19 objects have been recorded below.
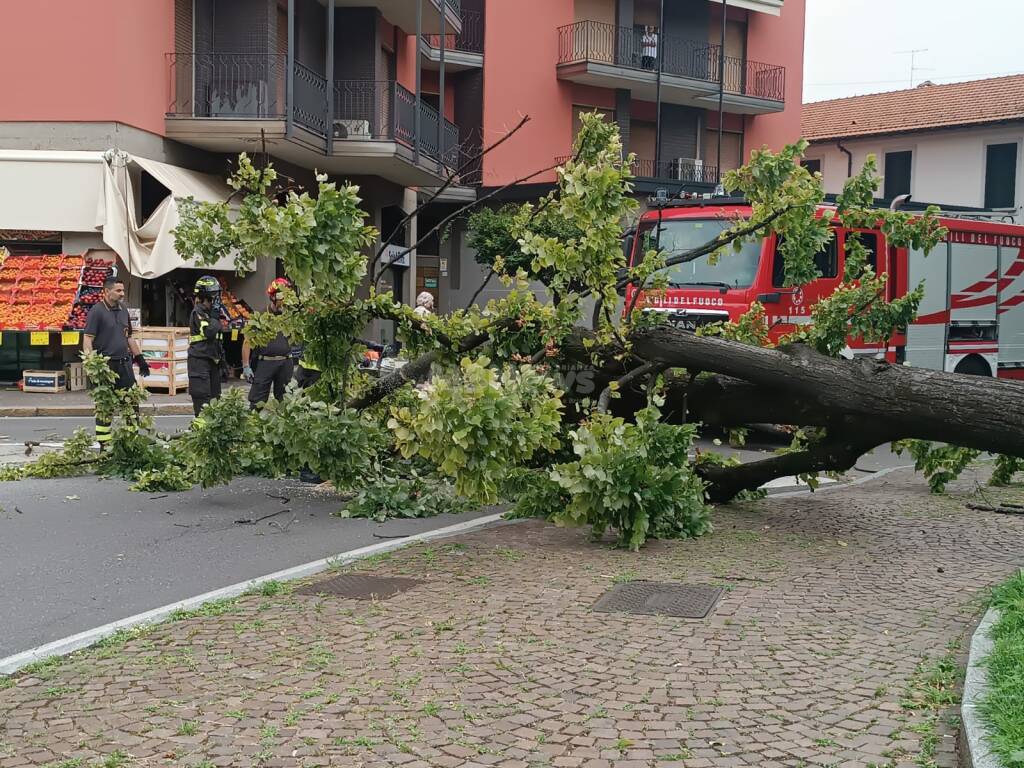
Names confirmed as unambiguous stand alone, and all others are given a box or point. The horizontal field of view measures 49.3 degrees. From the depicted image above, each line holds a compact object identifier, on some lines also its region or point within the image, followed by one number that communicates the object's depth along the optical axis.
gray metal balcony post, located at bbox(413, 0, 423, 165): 23.58
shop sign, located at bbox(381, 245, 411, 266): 27.04
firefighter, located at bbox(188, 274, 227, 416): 12.54
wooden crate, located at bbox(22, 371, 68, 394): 17.56
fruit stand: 17.86
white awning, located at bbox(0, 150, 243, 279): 18.62
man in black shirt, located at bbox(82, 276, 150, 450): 11.52
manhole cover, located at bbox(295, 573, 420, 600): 6.47
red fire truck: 13.79
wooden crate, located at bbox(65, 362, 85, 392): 17.88
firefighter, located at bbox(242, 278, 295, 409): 12.29
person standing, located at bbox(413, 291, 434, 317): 15.67
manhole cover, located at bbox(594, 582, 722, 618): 6.14
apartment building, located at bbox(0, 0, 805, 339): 18.77
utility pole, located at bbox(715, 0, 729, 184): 32.69
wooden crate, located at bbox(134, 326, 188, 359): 17.73
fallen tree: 7.34
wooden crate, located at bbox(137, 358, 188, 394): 17.81
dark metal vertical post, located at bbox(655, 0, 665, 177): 32.66
